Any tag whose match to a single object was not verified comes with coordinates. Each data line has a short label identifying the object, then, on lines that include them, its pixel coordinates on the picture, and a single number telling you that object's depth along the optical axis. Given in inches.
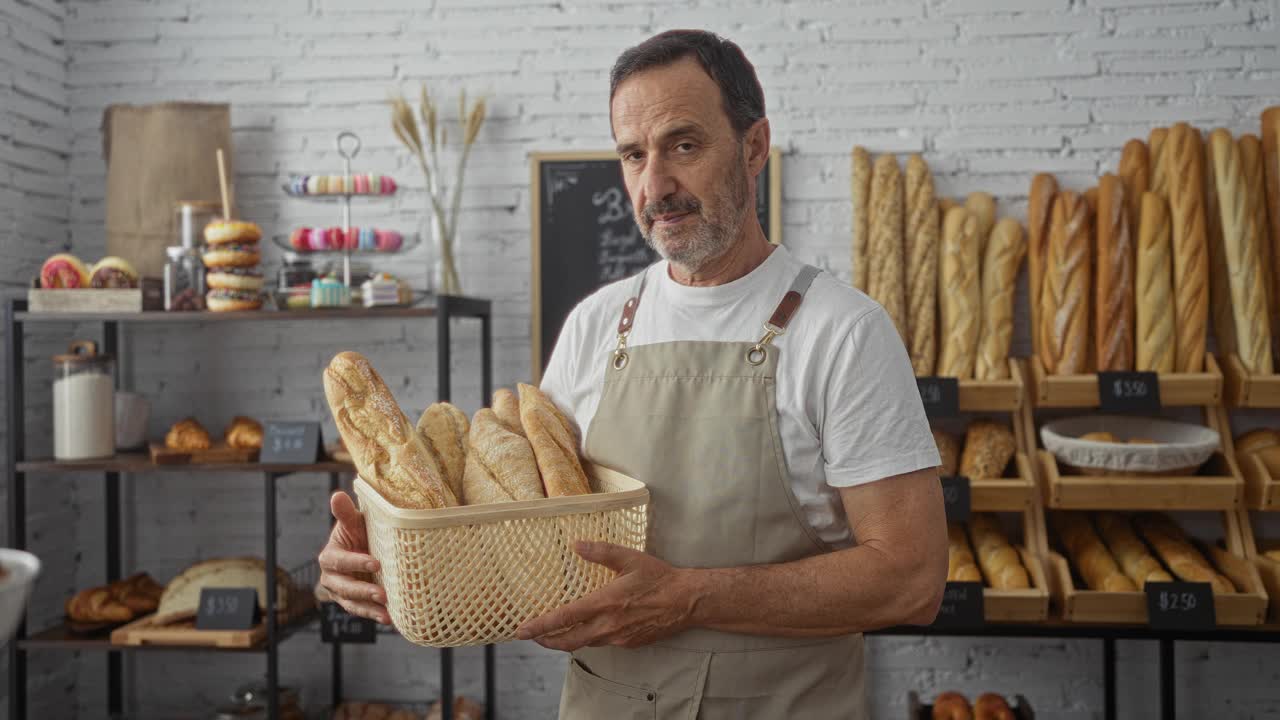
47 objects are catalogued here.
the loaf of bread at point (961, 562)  103.1
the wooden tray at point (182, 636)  110.5
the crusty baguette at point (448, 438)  54.8
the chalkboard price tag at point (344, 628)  111.9
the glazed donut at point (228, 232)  112.0
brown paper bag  123.1
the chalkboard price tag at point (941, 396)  107.5
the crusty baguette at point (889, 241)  112.6
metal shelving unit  109.3
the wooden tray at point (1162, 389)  104.2
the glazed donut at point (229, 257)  112.3
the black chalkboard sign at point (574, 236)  125.8
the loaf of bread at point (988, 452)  109.4
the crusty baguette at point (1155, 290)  106.5
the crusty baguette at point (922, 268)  112.4
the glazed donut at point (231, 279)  112.5
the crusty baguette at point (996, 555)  104.0
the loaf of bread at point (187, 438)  116.7
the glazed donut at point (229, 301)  112.0
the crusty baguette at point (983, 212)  116.3
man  52.6
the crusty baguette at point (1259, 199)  109.0
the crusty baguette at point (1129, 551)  102.0
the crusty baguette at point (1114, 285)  108.0
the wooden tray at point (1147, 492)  103.0
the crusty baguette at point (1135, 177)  113.3
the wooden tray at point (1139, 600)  98.3
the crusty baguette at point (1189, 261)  106.4
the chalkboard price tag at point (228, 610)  111.8
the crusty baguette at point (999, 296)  111.7
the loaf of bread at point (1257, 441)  108.8
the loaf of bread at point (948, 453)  110.9
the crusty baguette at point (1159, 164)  111.0
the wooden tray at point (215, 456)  114.7
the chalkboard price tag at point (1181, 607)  98.0
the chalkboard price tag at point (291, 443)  112.7
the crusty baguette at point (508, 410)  58.1
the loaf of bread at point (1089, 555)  102.3
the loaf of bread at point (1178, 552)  100.5
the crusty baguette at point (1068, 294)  108.9
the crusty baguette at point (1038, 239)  113.8
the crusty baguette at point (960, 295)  111.7
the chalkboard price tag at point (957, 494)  104.7
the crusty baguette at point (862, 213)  115.6
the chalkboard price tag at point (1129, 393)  103.7
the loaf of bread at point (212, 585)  114.8
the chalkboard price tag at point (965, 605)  101.4
